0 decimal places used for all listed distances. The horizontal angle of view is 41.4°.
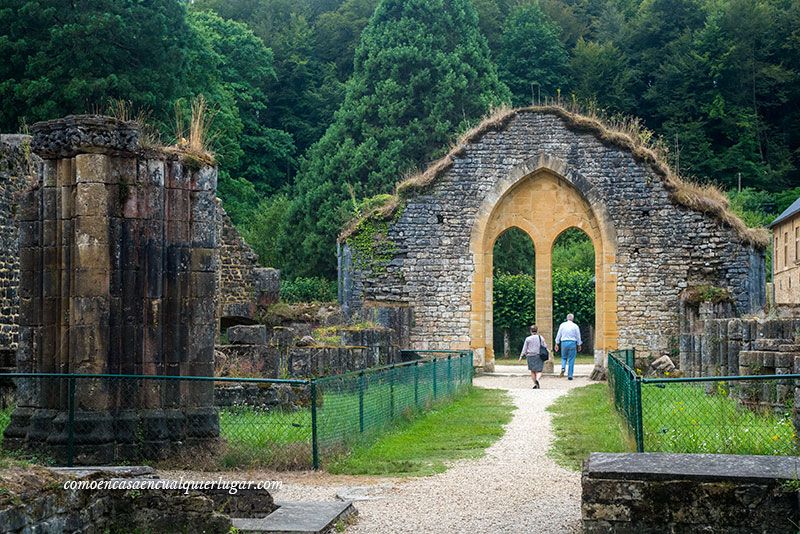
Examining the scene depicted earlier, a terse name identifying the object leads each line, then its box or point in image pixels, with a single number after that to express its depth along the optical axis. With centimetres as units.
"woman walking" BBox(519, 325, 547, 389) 2141
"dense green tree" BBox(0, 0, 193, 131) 3050
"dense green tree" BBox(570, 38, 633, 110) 4962
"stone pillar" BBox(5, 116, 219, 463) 1098
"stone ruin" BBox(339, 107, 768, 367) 2517
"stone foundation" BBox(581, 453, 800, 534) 643
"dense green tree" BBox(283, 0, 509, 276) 4184
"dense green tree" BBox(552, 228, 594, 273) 4275
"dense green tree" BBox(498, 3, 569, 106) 5103
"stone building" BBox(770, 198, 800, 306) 4225
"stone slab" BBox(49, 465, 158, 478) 654
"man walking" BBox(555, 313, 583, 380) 2386
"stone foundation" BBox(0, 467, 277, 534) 568
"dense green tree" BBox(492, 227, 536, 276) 4288
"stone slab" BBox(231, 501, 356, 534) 695
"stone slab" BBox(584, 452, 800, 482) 654
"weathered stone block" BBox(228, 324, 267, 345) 1705
